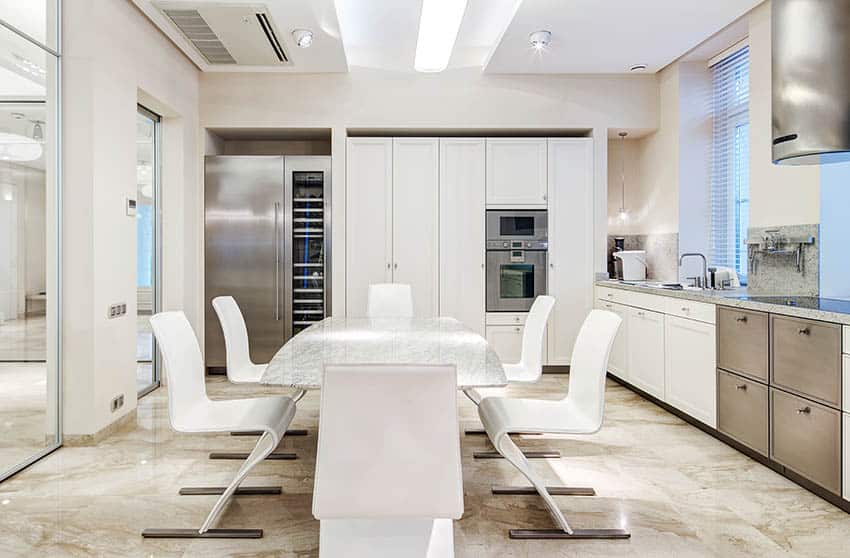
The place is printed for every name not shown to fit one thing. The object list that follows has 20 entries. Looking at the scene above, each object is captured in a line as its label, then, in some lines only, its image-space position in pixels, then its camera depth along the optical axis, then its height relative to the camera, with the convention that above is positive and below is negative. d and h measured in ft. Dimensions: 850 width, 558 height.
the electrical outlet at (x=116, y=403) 11.65 -2.79
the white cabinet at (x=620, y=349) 15.17 -2.20
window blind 14.74 +3.02
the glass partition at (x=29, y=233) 9.48 +0.73
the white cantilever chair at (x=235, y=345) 10.09 -1.39
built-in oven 17.16 +0.44
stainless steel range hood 8.43 +3.03
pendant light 18.85 +3.32
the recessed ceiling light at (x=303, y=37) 13.57 +5.87
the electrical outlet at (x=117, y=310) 11.52 -0.80
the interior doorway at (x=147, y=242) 14.79 +0.83
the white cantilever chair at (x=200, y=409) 7.30 -1.98
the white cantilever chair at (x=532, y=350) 10.51 -1.55
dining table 6.40 -1.11
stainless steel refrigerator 17.06 +1.10
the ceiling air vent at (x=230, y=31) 12.05 +5.82
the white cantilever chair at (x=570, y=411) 7.31 -2.03
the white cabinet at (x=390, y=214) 16.94 +1.79
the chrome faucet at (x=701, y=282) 13.47 -0.26
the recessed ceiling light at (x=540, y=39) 13.69 +5.88
